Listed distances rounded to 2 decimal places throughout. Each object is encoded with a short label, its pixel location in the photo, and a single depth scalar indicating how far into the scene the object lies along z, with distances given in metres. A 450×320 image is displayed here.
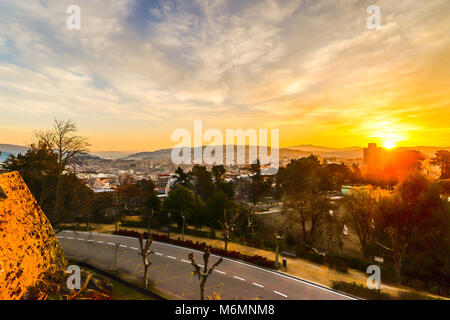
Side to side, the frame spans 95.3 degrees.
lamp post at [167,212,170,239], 32.45
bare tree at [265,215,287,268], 33.53
